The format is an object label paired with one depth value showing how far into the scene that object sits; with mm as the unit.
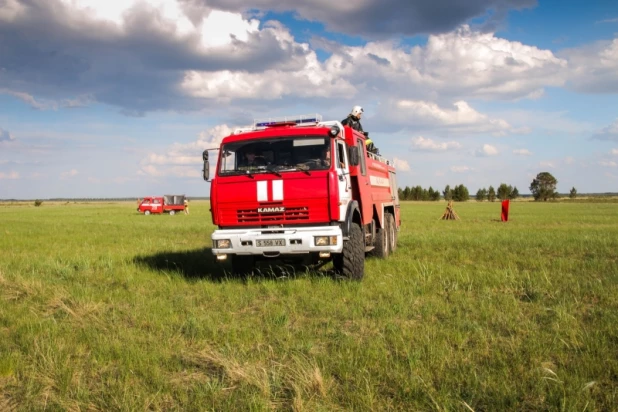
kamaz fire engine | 8398
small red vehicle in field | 49250
